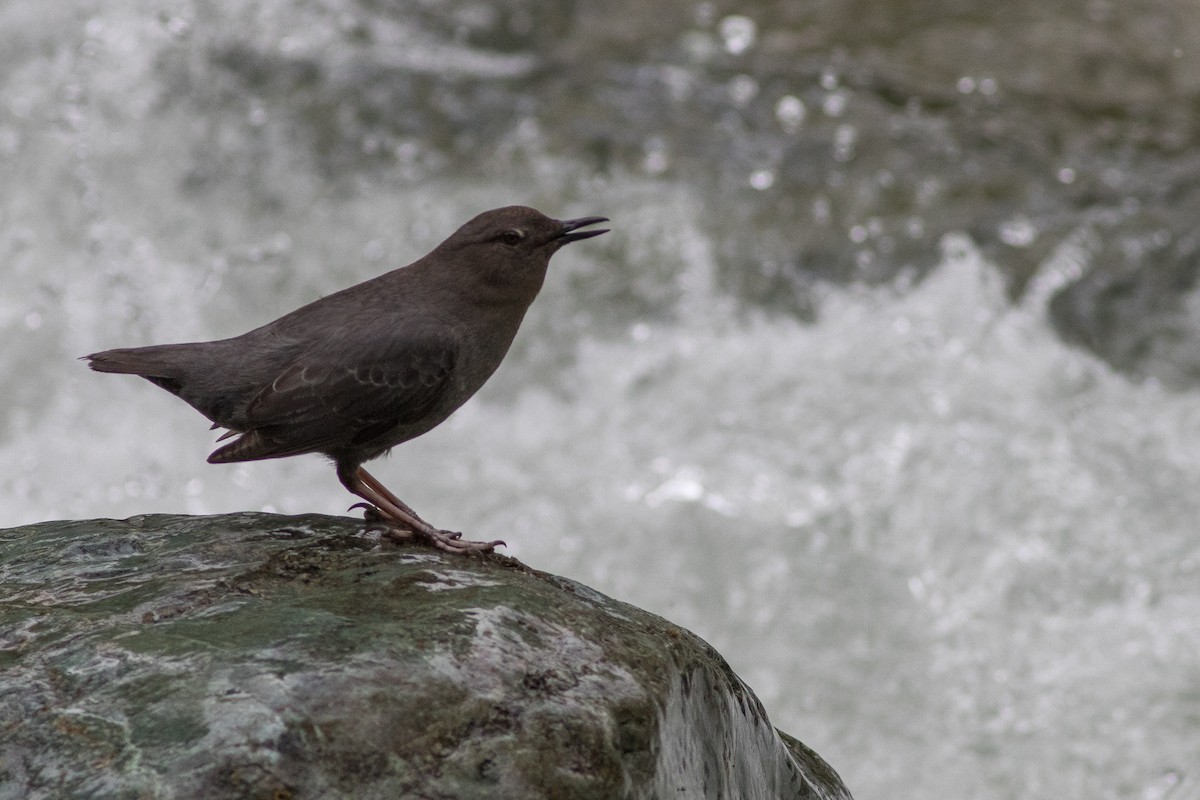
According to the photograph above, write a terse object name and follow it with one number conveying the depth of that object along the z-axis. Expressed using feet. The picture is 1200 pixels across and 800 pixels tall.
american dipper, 22.88
